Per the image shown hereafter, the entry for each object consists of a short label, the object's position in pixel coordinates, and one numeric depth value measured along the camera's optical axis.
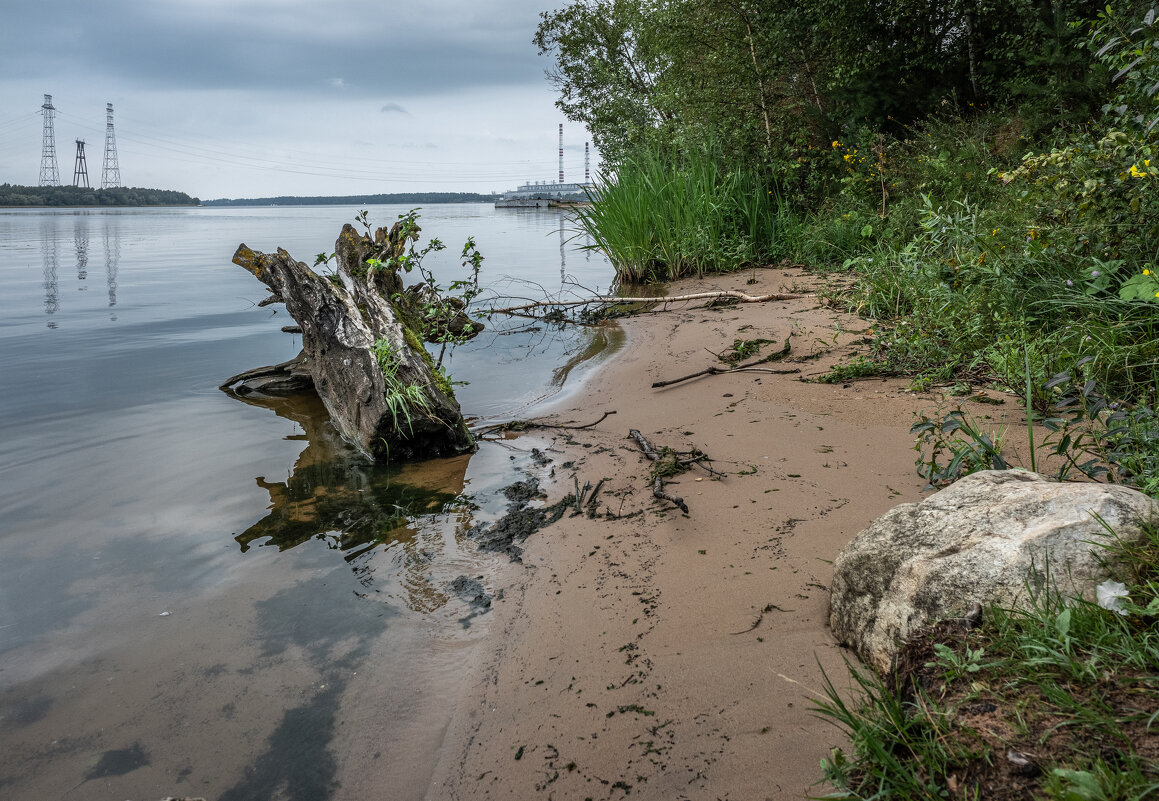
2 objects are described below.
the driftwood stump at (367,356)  4.75
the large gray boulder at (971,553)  1.73
